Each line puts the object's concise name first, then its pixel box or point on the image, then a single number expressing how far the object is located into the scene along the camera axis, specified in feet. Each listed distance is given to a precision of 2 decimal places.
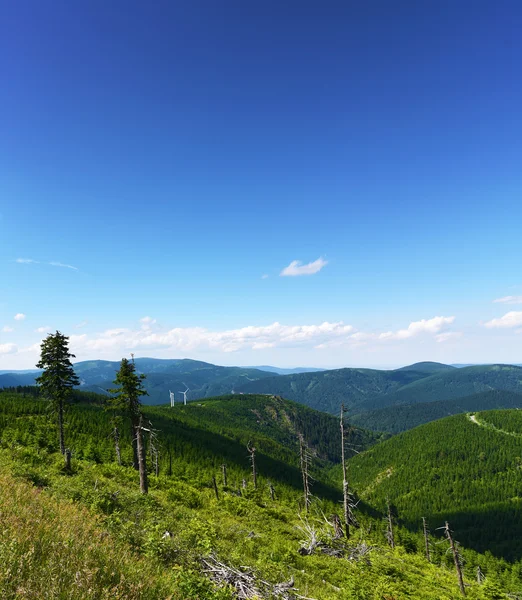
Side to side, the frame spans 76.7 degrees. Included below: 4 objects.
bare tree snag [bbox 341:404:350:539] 111.55
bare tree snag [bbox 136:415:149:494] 95.58
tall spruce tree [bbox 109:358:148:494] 106.01
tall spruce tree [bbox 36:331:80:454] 131.44
